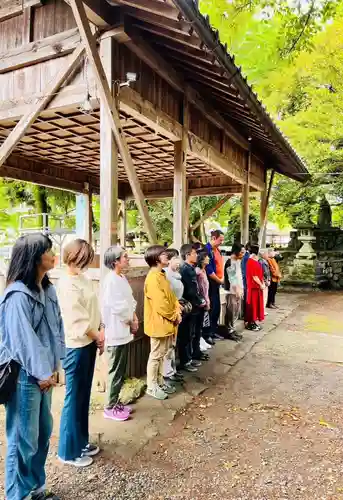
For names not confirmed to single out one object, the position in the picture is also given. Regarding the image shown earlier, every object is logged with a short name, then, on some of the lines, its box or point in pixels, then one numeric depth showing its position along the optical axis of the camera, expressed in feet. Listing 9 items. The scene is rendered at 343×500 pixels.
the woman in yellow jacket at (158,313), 12.87
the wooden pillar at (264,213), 34.19
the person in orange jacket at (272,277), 31.14
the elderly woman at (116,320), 11.33
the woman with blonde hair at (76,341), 9.10
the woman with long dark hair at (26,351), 6.85
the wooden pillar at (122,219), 37.94
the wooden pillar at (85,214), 32.35
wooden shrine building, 11.78
